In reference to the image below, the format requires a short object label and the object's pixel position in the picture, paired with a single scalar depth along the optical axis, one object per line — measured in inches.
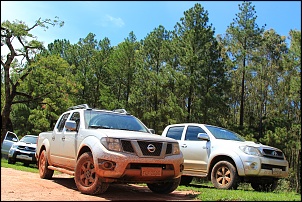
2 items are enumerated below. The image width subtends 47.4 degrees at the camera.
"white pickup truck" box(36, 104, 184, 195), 255.4
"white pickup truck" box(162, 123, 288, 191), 347.3
